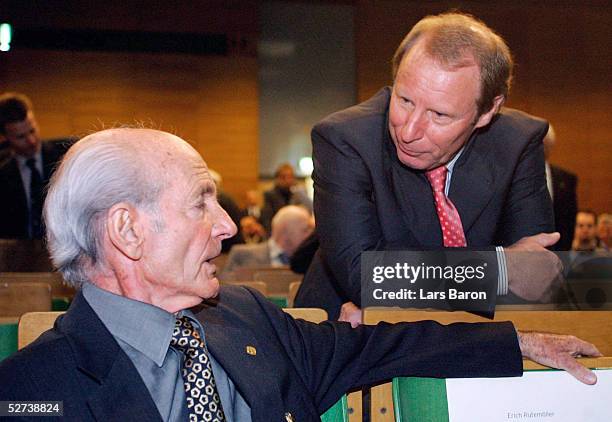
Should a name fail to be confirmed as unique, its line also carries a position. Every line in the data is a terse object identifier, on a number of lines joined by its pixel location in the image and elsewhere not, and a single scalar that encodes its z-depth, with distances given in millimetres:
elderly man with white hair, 1685
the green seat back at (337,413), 1911
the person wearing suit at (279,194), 10016
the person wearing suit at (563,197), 5273
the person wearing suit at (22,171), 5125
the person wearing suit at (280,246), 6691
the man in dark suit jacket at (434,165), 2172
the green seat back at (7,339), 2148
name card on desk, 1733
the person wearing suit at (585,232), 8605
